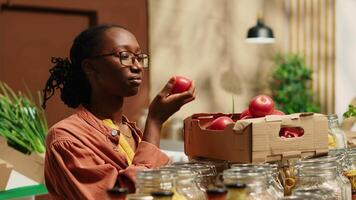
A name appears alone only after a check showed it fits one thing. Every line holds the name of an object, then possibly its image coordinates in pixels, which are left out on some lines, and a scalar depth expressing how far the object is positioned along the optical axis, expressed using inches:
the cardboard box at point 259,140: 88.4
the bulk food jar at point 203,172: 84.1
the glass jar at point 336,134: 101.8
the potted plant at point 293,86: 346.0
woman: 94.4
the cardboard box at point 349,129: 110.5
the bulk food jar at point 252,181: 75.6
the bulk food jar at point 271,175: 78.9
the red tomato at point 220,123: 96.3
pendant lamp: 302.1
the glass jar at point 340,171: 83.7
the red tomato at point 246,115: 102.0
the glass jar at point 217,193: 70.2
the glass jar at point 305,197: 72.9
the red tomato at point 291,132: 95.5
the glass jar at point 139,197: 71.3
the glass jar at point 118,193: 71.1
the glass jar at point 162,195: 70.9
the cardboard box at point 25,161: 135.2
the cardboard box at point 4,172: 124.9
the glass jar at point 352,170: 87.5
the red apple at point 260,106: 101.3
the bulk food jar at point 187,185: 77.9
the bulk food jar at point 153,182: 74.4
